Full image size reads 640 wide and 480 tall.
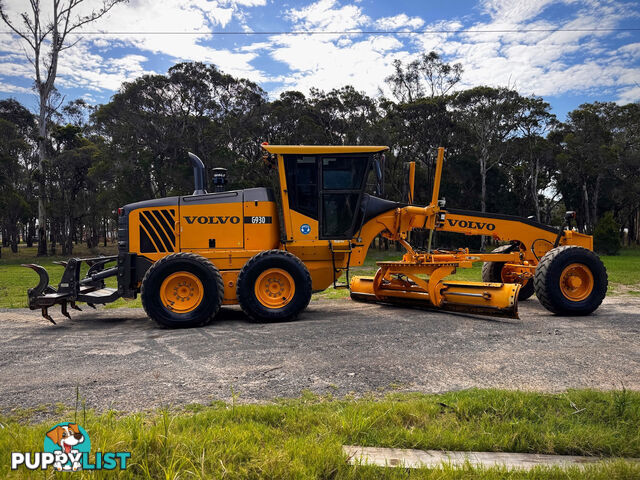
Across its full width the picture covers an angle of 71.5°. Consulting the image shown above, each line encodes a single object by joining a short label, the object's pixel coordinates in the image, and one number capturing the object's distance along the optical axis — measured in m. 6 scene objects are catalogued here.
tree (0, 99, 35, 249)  31.84
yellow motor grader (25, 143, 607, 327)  7.43
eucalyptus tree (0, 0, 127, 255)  29.95
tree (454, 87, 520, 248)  33.56
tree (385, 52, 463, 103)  34.03
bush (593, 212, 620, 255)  30.97
